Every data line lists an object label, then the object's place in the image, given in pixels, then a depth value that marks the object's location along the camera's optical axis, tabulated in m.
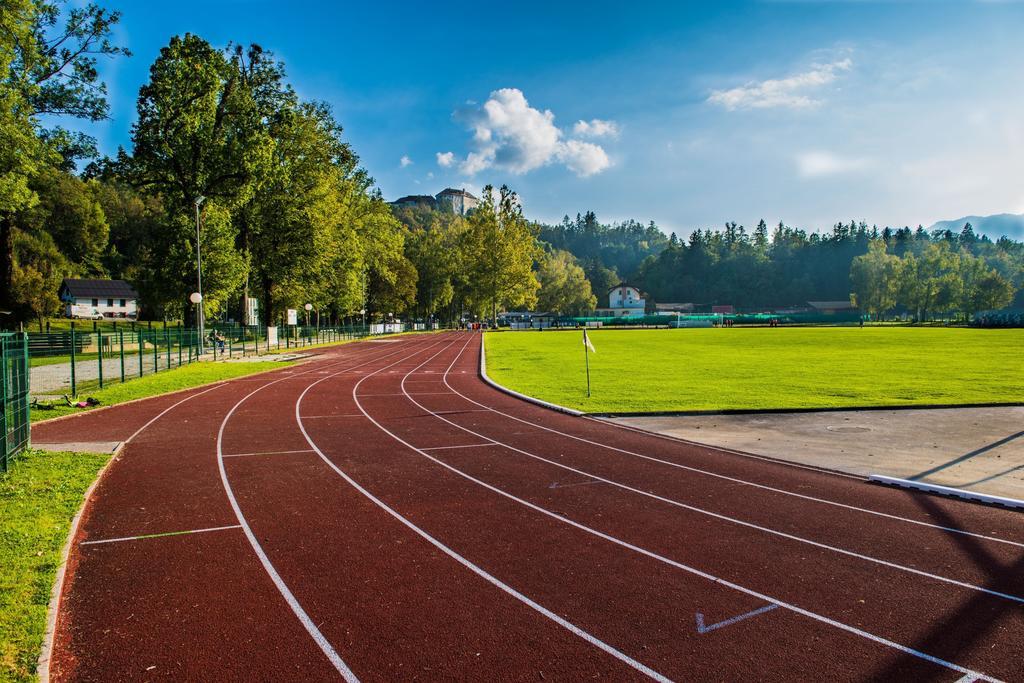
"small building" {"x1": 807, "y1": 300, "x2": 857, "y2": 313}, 146.50
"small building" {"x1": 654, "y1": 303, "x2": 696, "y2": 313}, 154.12
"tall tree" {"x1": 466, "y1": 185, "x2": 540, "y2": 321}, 85.69
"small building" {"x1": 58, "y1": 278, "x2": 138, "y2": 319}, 79.31
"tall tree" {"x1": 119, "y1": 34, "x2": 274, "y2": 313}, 35.16
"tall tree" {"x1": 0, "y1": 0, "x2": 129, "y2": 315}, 24.52
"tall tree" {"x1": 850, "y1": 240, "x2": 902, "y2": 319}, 113.75
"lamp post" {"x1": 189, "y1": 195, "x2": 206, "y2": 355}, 30.13
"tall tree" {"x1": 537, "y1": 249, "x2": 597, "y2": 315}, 131.25
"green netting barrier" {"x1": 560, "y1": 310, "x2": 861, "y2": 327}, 103.50
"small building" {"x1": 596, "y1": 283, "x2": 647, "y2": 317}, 151.12
